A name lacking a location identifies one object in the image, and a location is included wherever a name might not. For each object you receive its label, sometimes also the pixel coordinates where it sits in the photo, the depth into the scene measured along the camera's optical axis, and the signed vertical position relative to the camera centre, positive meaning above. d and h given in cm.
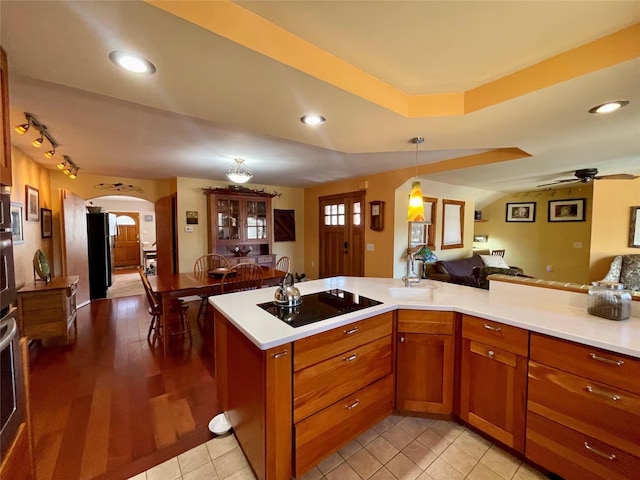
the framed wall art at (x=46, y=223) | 384 +9
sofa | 424 -75
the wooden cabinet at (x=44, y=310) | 282 -89
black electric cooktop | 152 -51
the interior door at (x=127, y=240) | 852 -36
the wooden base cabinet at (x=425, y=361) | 180 -92
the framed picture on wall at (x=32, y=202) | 327 +35
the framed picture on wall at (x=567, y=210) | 547 +40
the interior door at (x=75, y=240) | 386 -18
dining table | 282 -64
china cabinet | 489 +8
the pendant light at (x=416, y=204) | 232 +22
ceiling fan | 340 +79
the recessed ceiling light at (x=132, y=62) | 113 +75
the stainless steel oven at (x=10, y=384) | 93 -60
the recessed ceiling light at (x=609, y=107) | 161 +77
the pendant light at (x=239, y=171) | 344 +91
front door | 505 -12
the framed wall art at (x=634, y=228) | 330 +1
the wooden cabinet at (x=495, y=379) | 151 -92
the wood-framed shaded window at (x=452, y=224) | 516 +10
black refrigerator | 493 -50
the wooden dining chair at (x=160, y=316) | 290 -104
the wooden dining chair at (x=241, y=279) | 322 -64
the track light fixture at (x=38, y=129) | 216 +91
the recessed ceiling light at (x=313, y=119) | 176 +75
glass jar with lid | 148 -42
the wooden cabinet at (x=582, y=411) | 120 -90
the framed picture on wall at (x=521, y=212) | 619 +40
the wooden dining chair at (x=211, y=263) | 483 -64
